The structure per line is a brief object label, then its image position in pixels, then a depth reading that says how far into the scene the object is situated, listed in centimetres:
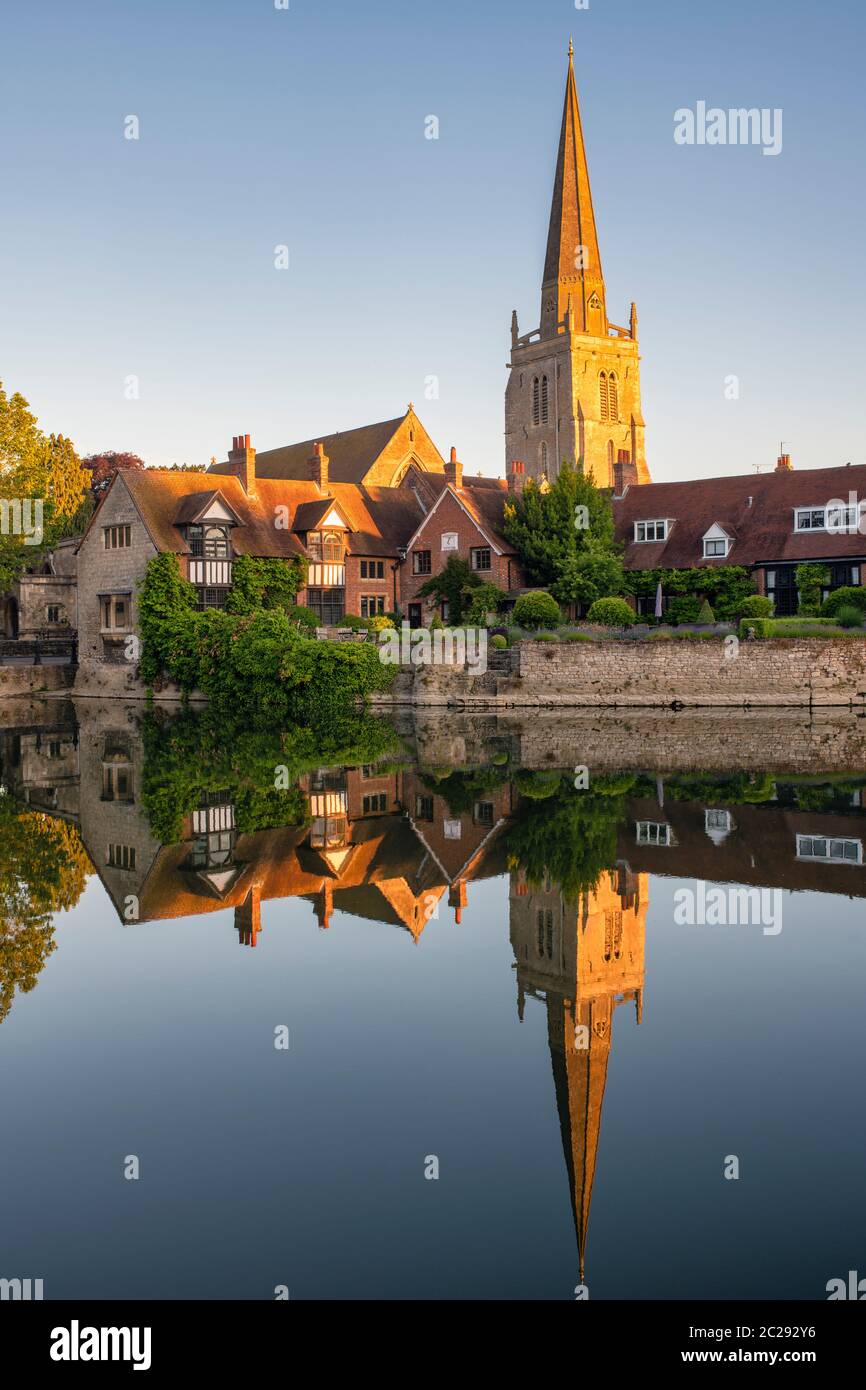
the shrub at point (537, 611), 4128
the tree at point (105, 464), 8181
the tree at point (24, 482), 4803
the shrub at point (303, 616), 4594
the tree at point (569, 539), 4491
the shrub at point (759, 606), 3991
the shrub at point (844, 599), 3906
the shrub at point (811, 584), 4228
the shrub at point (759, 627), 3647
